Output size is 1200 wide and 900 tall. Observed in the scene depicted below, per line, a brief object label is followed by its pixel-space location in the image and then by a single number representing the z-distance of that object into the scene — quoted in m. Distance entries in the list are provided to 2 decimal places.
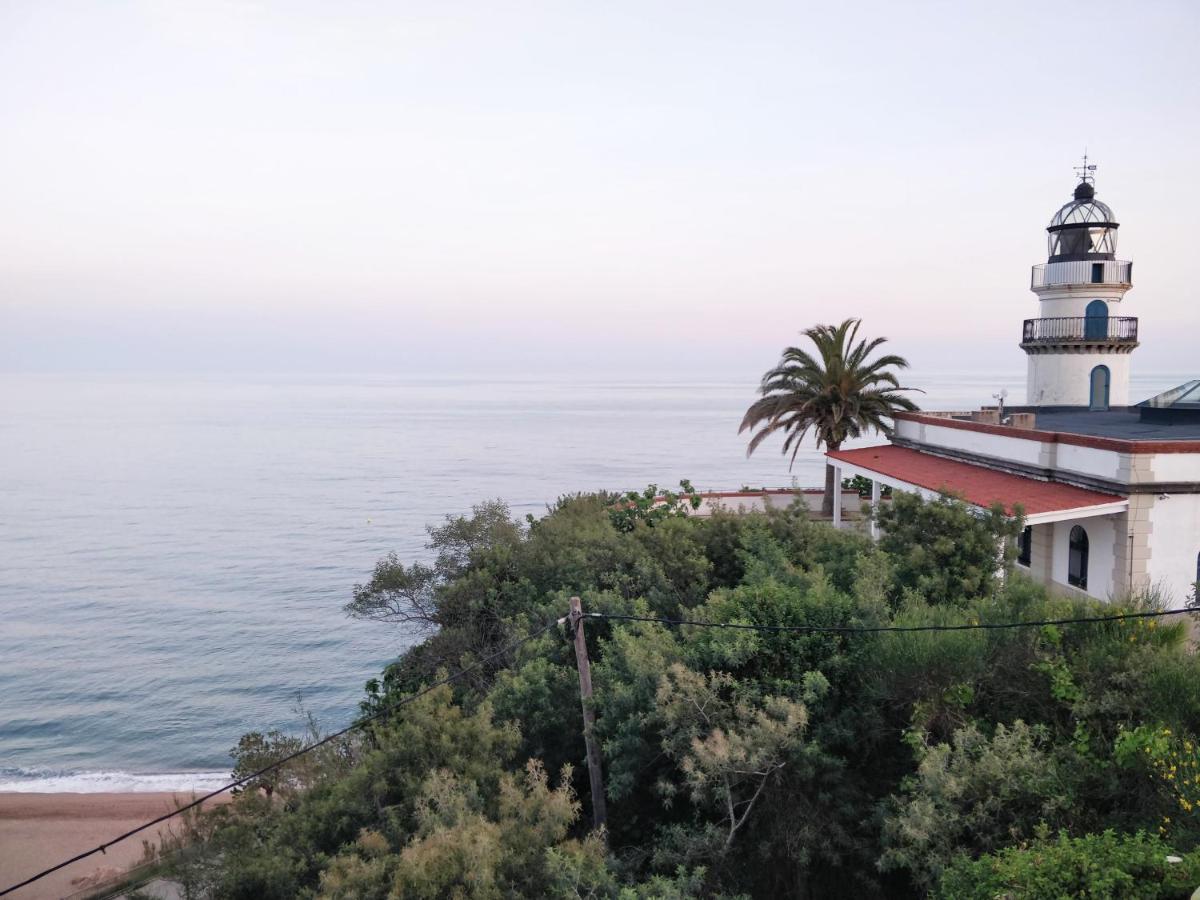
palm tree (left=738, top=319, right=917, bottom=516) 30.83
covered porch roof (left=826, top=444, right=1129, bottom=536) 15.80
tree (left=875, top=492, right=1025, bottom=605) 14.77
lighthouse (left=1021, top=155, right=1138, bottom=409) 30.20
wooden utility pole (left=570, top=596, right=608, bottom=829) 10.98
